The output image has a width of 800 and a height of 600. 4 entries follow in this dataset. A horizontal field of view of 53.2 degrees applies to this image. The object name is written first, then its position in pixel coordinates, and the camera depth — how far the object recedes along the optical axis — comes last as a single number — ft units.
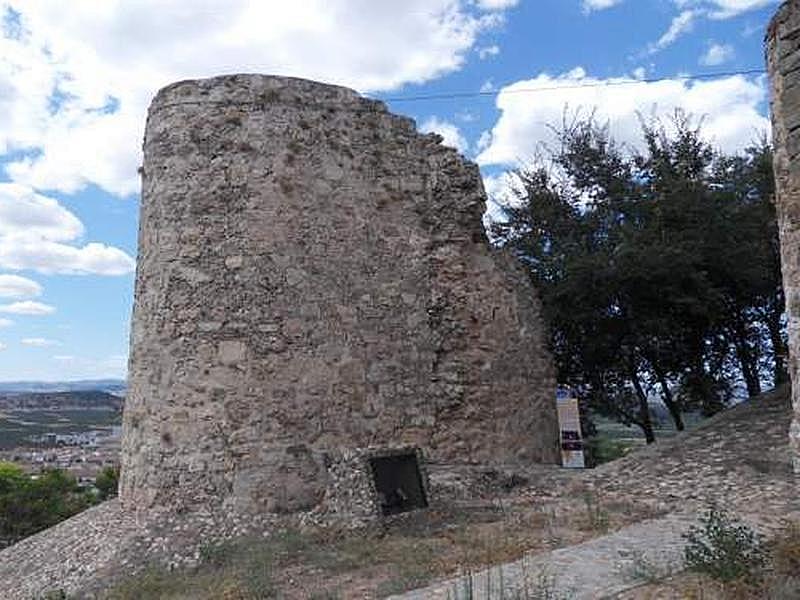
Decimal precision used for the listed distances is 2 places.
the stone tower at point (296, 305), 29.68
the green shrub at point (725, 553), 16.53
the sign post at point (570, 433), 37.68
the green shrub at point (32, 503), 68.49
